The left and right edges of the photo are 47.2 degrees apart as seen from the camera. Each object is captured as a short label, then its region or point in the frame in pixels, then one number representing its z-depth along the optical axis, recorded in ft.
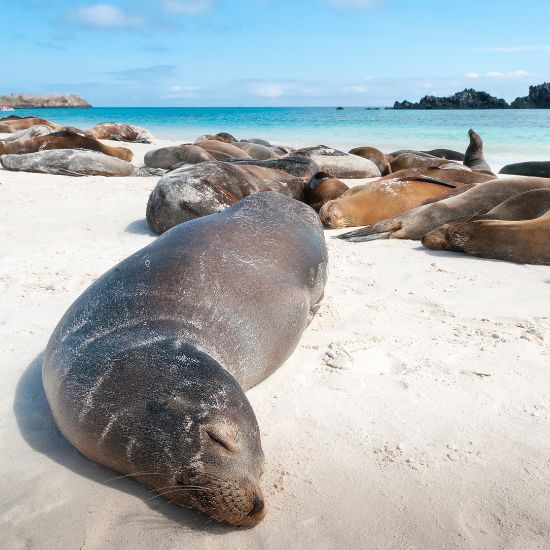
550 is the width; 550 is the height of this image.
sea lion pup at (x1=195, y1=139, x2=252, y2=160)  43.88
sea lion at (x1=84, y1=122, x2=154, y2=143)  72.69
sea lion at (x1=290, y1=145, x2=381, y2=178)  39.40
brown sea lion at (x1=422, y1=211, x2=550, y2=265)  17.83
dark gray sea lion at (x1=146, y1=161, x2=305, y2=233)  21.18
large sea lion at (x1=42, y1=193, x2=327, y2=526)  7.32
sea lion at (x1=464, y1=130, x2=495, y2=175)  43.60
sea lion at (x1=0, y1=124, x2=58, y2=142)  53.67
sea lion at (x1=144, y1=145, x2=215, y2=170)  40.04
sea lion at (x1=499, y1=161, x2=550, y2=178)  38.42
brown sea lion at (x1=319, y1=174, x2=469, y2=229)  24.13
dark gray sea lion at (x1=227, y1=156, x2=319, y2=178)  29.51
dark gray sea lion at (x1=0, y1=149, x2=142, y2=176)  36.88
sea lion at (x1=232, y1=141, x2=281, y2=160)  47.47
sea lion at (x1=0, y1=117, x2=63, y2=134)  68.39
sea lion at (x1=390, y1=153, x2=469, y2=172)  42.16
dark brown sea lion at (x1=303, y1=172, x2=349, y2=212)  26.76
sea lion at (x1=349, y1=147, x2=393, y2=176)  42.46
